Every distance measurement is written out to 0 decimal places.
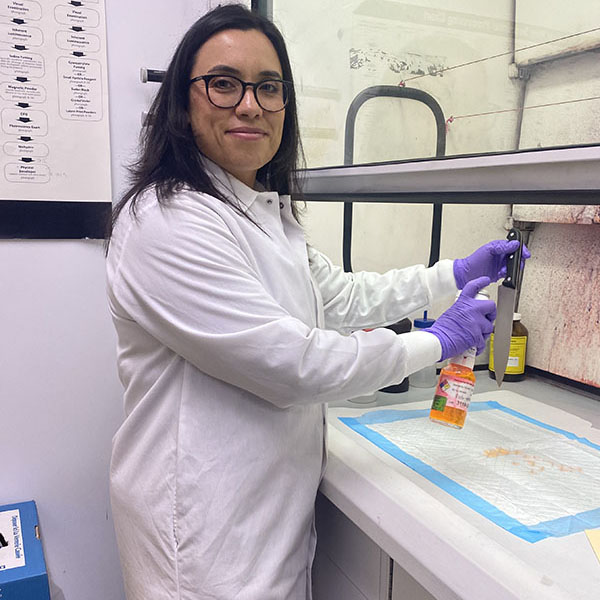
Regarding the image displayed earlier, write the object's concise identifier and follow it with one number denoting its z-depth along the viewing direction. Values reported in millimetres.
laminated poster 1376
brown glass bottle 1502
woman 823
